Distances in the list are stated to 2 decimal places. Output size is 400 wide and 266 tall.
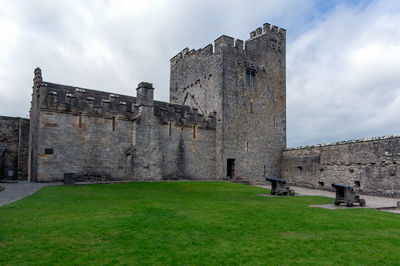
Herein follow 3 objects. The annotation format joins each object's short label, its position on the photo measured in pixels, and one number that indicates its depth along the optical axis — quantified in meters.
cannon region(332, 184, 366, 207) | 12.56
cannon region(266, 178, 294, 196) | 16.38
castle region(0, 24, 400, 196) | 19.55
